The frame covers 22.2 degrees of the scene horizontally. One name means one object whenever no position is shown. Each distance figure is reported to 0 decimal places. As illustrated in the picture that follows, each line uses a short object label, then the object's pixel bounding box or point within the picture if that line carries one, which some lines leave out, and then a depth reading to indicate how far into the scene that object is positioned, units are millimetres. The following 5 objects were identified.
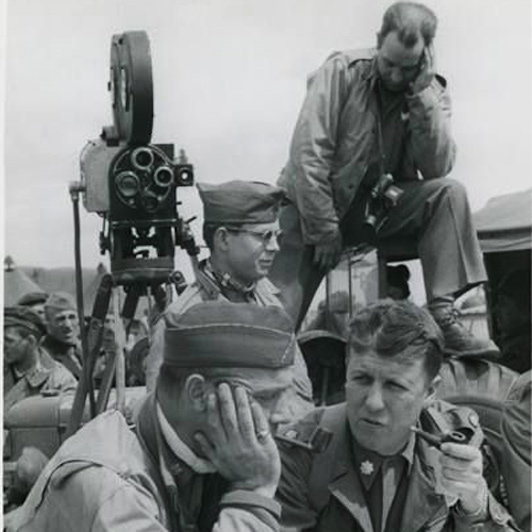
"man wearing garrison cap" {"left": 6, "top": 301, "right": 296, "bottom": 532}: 2369
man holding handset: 3398
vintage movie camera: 3180
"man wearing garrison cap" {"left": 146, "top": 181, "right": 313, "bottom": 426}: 3248
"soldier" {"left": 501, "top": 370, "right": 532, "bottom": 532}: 3387
